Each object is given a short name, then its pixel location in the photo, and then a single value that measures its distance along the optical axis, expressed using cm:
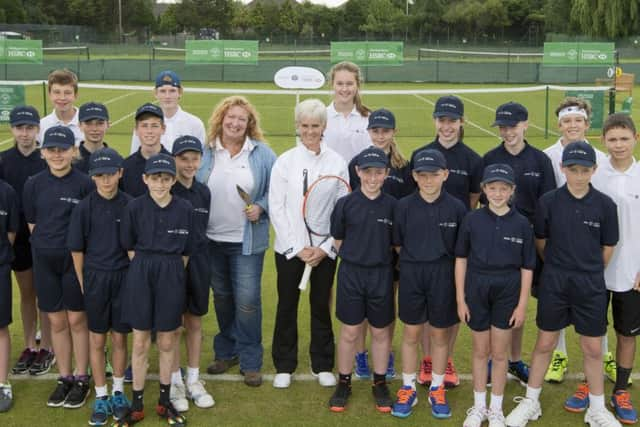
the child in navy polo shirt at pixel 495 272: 495
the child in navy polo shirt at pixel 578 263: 494
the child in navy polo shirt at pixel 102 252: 502
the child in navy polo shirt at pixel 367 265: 526
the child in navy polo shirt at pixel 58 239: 522
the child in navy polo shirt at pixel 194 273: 531
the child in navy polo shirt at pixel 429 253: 515
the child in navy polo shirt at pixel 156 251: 496
